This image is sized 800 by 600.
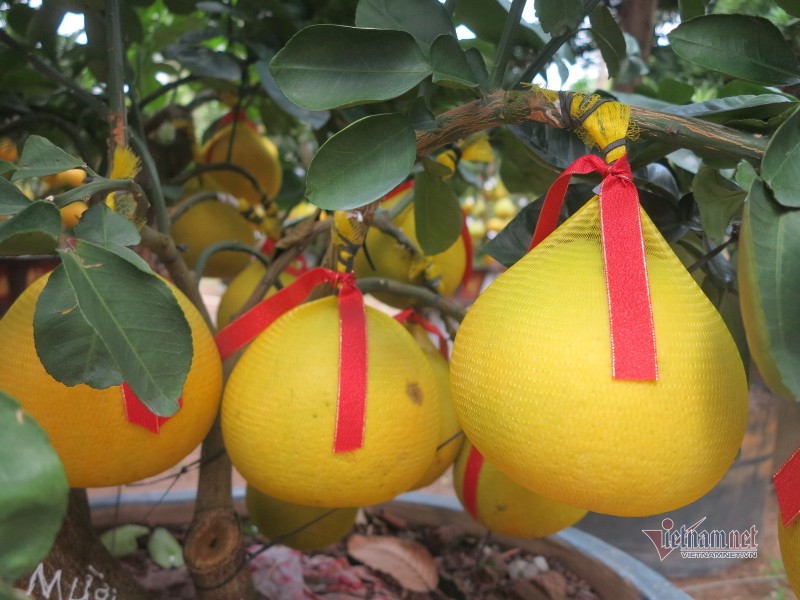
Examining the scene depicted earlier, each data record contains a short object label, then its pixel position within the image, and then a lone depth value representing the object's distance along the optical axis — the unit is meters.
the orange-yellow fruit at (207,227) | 1.11
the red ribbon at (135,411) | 0.57
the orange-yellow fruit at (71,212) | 1.15
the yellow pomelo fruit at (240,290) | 1.02
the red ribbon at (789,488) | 0.47
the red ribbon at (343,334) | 0.58
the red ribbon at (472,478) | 0.87
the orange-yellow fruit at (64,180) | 1.27
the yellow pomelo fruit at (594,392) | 0.44
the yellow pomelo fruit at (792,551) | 0.46
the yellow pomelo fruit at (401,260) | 0.99
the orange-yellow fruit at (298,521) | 0.90
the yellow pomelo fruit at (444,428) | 0.80
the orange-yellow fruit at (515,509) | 0.85
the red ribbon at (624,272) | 0.43
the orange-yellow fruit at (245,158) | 1.22
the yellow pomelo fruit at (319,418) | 0.59
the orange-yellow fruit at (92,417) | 0.56
